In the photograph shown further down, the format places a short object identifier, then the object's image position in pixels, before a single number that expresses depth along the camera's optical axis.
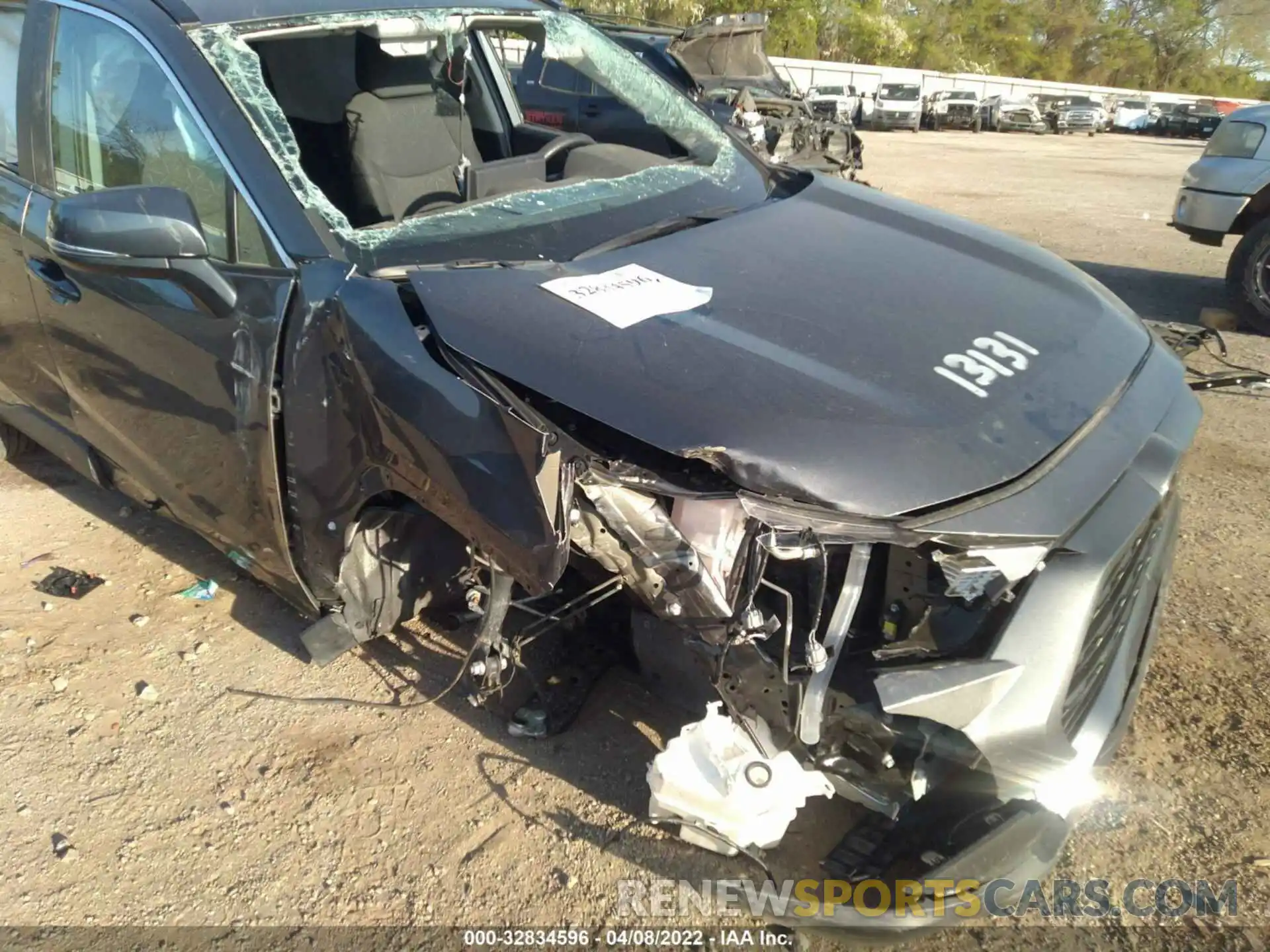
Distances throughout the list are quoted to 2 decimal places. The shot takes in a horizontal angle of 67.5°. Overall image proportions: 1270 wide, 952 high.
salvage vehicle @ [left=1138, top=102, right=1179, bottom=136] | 31.38
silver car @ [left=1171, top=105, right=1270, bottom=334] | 6.03
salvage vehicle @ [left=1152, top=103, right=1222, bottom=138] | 29.81
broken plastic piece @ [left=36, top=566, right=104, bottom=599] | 3.27
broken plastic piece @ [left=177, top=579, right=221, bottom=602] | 3.24
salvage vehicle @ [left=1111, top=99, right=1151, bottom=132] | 31.80
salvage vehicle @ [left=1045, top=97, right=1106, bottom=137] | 29.11
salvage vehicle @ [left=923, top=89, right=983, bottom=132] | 28.44
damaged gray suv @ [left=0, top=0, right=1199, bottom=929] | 1.78
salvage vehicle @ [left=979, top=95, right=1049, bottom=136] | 28.64
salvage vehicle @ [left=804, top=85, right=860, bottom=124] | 24.09
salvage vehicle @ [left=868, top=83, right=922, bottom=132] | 27.03
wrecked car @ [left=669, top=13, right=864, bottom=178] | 11.02
